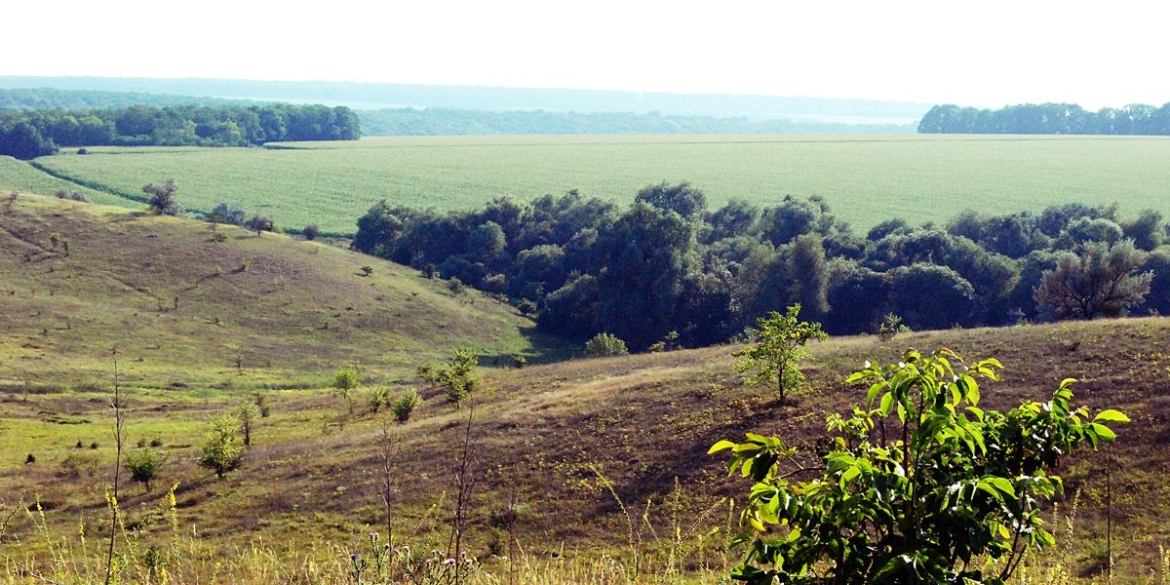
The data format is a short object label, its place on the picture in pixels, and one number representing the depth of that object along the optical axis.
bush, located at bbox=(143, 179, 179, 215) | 105.50
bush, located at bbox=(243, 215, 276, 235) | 107.50
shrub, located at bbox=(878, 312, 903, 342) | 45.50
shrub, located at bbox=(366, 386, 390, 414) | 49.91
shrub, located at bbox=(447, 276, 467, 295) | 99.39
